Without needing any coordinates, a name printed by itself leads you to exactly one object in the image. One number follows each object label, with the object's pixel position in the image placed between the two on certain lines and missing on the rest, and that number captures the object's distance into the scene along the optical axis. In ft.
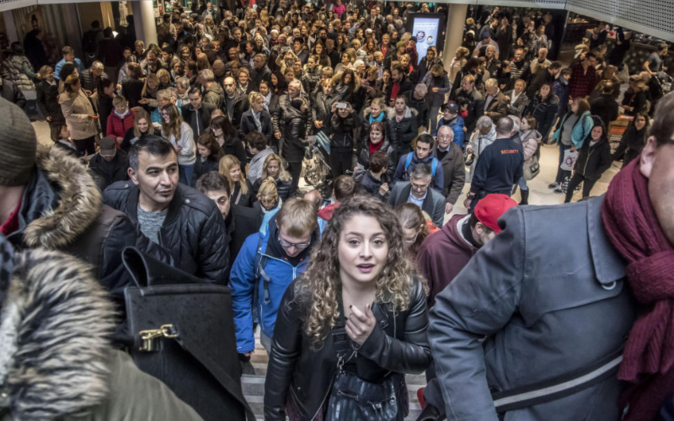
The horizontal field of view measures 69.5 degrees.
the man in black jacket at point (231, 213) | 13.67
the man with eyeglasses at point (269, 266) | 10.07
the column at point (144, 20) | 45.44
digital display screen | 46.11
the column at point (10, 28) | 40.79
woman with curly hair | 6.95
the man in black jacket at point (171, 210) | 10.17
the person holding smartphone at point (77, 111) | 26.35
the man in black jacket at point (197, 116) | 25.56
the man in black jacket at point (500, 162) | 20.74
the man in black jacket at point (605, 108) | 29.14
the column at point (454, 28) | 48.78
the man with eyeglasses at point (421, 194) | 16.16
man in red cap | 9.62
